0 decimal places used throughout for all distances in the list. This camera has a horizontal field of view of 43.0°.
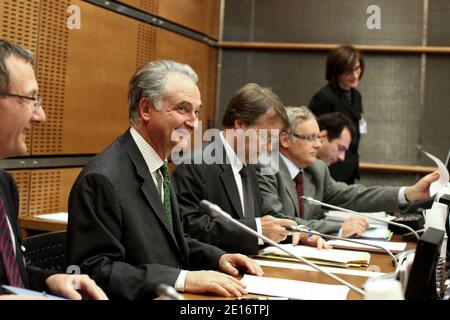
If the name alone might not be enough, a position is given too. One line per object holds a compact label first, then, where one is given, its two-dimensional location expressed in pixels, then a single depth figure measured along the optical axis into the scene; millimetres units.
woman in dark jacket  4645
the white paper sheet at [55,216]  3135
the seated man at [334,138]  4082
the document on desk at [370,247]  2459
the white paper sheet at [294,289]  1622
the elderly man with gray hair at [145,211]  1645
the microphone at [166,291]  995
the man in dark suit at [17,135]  1468
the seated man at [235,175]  2281
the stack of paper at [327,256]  2131
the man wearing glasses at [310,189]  2840
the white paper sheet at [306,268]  1977
